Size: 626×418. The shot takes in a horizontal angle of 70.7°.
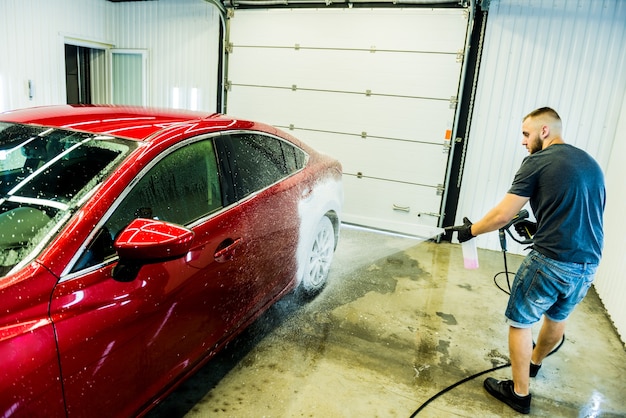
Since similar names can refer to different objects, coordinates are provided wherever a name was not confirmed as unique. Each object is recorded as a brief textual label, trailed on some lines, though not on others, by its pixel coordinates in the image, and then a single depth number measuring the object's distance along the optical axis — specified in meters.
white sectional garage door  5.72
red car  1.52
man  2.43
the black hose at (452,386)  2.65
